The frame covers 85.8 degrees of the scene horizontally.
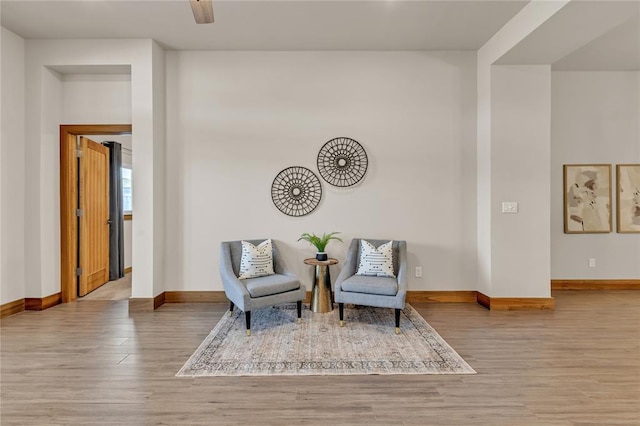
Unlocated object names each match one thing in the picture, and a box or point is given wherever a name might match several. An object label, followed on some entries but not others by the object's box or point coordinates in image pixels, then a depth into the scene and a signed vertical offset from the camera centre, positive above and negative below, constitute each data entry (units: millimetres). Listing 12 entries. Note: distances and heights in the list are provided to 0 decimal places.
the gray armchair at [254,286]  3412 -753
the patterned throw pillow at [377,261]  3836 -550
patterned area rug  2643 -1190
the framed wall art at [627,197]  5043 +199
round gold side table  4012 -919
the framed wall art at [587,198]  5043 +186
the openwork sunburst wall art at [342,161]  4422 +658
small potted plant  4035 -347
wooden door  4664 -30
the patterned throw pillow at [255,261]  3848 -552
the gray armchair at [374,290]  3426 -793
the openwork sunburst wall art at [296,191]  4430 +278
